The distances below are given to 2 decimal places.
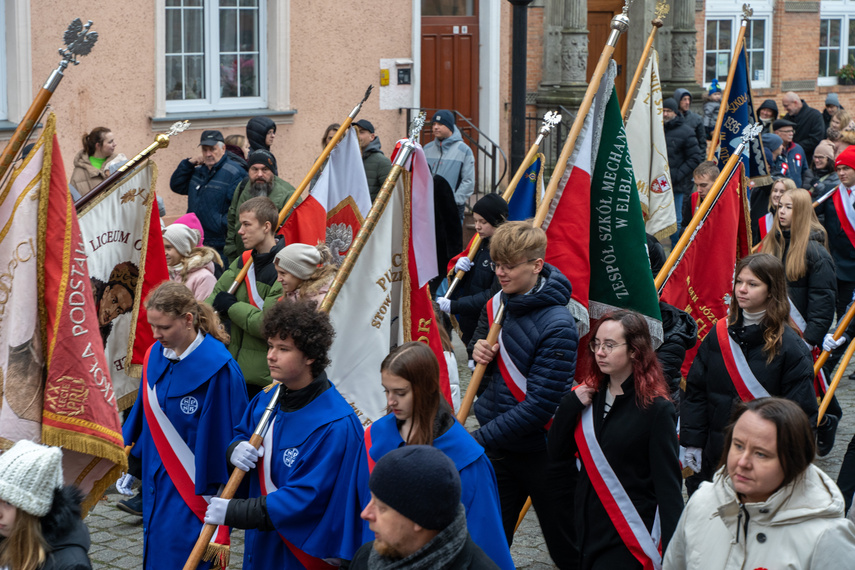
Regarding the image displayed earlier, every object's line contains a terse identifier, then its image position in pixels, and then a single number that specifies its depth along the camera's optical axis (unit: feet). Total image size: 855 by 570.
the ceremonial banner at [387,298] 17.21
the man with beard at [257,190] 27.86
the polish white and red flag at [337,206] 23.86
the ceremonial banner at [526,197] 27.78
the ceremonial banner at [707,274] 21.72
